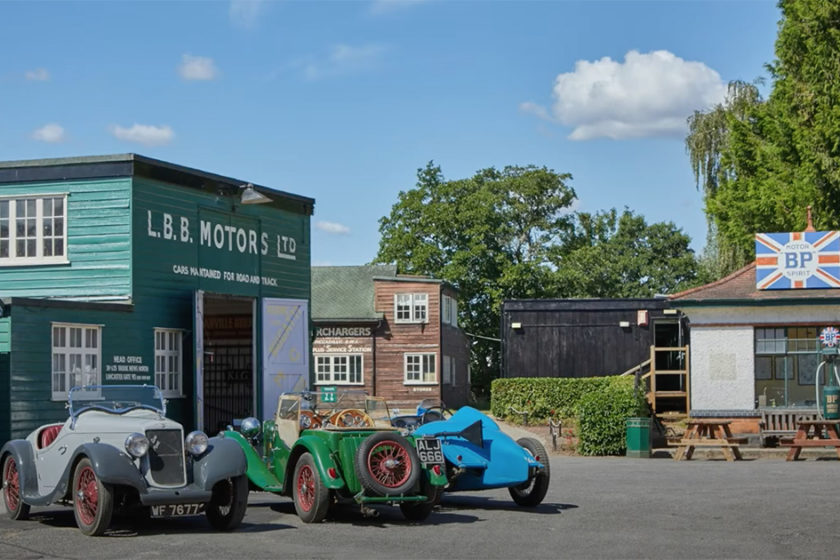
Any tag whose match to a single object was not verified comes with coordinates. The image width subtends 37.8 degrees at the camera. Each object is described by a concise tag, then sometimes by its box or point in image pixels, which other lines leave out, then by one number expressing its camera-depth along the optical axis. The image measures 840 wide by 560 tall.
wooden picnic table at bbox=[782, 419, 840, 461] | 23.65
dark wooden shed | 41.03
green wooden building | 20.12
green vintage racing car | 12.67
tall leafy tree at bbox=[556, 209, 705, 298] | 67.12
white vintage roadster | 11.79
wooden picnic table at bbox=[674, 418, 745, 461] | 23.97
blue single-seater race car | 14.30
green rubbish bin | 24.97
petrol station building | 28.83
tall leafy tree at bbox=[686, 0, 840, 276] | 34.97
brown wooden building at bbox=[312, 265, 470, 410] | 50.47
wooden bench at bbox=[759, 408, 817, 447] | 26.59
